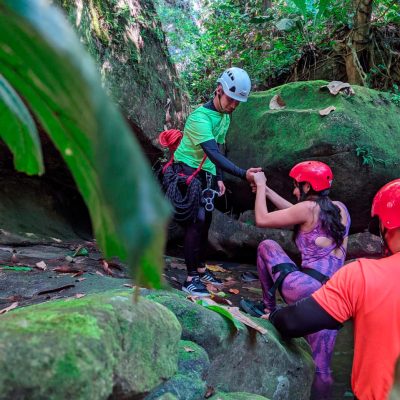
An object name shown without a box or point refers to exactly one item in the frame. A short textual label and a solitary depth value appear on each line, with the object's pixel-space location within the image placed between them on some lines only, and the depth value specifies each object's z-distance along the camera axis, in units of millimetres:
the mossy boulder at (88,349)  999
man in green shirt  3898
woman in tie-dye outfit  3094
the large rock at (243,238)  5664
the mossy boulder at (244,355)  2156
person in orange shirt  1922
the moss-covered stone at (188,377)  1615
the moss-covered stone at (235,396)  1824
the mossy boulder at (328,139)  5023
